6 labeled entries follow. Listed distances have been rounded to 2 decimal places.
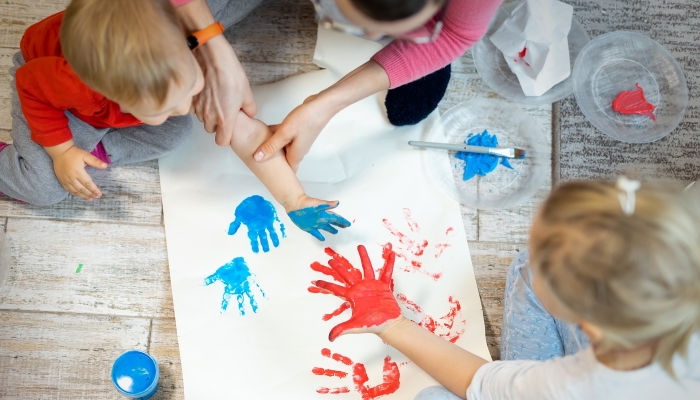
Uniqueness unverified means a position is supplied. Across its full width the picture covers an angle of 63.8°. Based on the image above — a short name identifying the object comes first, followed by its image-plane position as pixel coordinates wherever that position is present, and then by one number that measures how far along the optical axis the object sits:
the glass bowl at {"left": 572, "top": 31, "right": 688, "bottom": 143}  1.15
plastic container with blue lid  0.96
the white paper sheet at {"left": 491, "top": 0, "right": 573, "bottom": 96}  1.12
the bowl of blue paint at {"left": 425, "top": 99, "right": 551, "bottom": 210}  1.11
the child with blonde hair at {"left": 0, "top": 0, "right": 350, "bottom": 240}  0.73
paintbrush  1.09
